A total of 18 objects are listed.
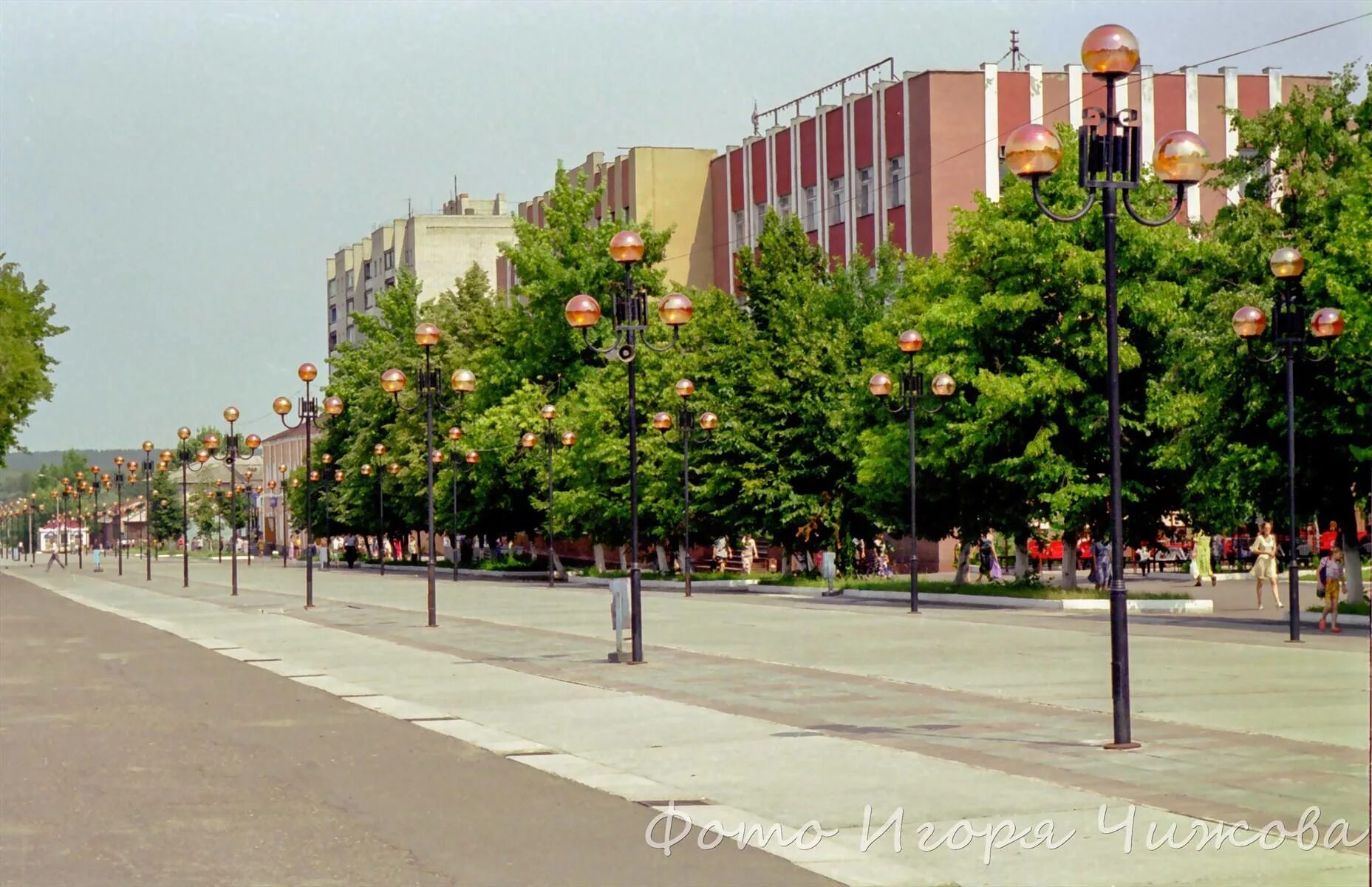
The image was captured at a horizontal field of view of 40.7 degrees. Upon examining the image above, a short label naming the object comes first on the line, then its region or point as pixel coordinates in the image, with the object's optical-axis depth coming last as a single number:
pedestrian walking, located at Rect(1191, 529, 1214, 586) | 50.75
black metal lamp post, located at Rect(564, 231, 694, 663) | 23.16
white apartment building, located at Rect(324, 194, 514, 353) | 138.50
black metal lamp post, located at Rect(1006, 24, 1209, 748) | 13.84
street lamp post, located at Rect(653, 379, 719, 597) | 48.53
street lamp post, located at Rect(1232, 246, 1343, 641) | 26.00
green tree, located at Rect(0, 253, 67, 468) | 65.19
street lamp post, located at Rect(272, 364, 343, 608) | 45.09
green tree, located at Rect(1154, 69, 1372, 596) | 31.44
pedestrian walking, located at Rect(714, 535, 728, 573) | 68.38
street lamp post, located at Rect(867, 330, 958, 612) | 37.16
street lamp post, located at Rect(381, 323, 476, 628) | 32.88
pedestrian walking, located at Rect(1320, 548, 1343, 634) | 29.11
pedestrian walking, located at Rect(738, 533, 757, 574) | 66.31
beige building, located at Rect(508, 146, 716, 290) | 81.81
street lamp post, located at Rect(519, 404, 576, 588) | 58.00
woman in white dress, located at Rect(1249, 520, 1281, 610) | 38.22
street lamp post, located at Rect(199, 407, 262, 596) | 53.08
